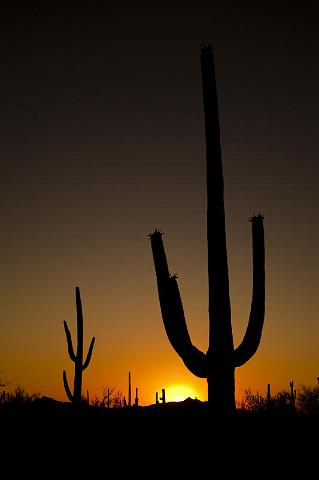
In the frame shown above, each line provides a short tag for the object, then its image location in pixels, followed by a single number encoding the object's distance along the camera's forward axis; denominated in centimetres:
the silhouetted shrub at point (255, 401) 4482
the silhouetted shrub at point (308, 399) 5161
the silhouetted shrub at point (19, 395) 4069
